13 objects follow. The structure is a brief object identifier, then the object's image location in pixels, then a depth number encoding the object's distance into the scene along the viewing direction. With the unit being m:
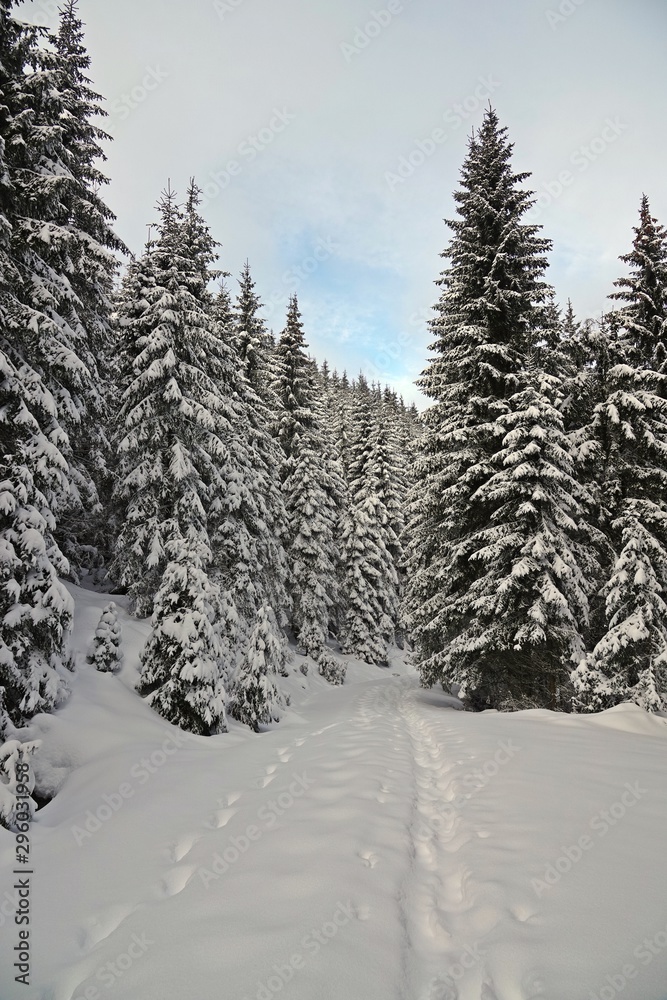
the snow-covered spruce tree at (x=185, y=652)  10.34
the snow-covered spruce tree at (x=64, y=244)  10.00
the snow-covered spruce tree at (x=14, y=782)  5.63
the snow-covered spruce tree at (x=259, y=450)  19.92
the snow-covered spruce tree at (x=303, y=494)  26.08
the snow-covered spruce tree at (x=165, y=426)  15.30
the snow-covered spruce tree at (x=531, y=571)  12.65
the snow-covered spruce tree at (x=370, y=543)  31.91
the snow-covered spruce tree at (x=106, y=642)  11.03
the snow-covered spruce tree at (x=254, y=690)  12.55
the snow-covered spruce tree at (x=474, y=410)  14.24
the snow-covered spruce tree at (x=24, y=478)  7.92
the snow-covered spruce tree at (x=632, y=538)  11.33
